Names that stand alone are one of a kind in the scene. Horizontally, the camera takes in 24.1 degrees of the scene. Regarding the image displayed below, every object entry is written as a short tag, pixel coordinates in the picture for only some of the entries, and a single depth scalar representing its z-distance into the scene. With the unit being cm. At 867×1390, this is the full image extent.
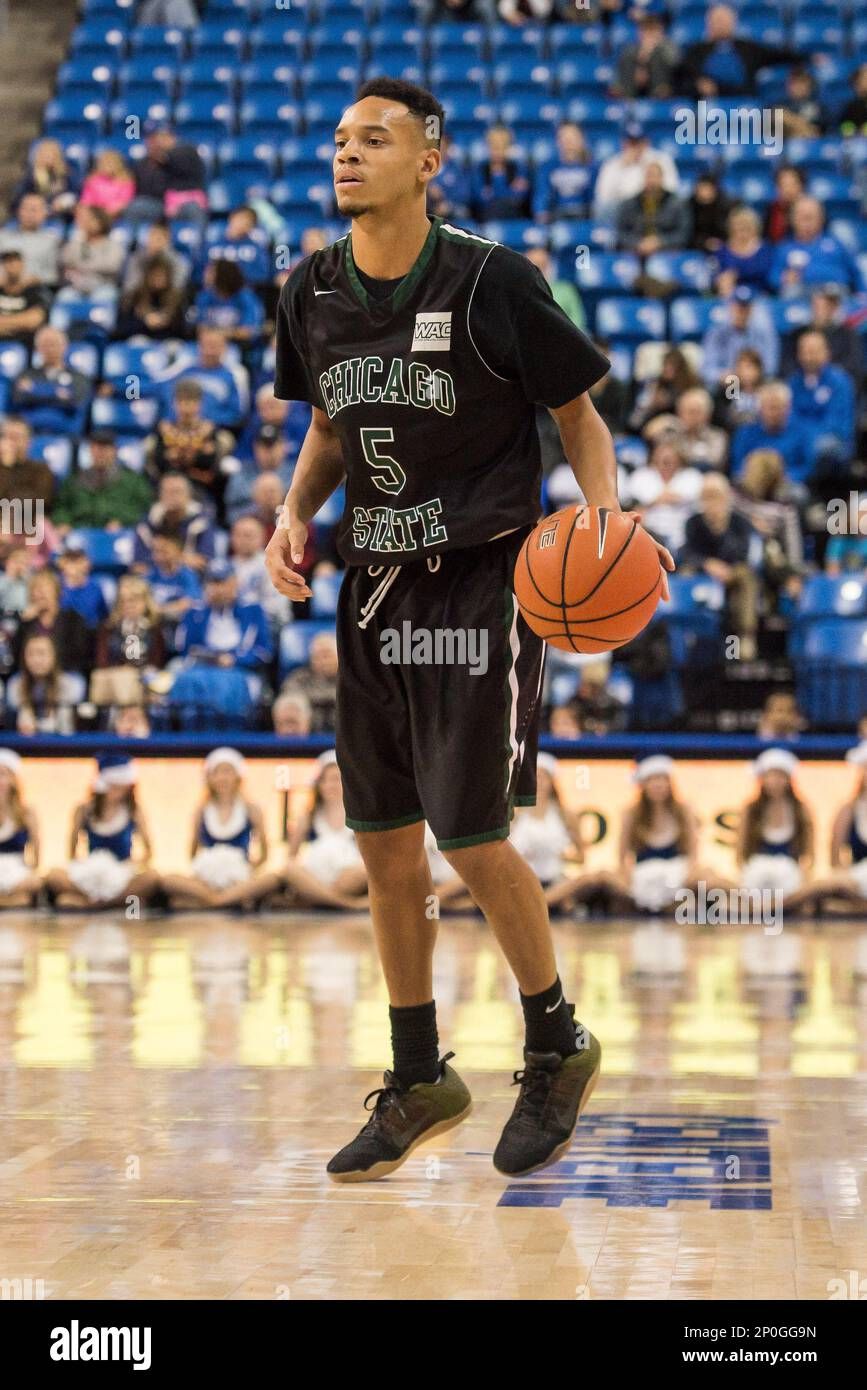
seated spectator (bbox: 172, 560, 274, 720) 1100
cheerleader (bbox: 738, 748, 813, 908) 1009
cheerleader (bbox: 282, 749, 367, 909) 1027
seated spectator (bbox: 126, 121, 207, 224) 1438
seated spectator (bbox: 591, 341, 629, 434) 1207
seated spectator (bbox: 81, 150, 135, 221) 1432
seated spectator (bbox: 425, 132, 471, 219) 1378
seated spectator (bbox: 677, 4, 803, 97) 1471
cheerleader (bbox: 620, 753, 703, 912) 1011
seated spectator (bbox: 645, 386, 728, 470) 1167
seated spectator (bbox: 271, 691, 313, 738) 1046
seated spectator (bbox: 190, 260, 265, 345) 1316
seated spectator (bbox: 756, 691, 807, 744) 1030
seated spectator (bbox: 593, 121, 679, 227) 1371
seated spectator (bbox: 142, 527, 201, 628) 1120
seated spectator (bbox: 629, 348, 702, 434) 1204
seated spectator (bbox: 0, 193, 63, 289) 1397
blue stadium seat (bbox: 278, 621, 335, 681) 1112
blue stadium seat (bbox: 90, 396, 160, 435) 1315
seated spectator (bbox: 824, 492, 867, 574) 1089
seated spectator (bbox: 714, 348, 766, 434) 1199
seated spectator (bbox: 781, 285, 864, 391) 1223
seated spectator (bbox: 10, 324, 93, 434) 1301
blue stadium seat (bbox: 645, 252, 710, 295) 1352
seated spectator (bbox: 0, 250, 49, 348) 1351
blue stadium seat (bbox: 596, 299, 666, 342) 1309
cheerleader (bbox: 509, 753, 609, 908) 1012
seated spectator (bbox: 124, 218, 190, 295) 1337
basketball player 422
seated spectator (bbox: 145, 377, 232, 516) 1216
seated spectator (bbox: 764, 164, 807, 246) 1334
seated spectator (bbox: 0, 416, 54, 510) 1202
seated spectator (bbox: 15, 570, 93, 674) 1092
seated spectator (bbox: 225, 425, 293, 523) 1195
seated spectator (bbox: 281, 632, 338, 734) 1064
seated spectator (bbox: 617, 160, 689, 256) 1351
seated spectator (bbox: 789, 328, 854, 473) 1200
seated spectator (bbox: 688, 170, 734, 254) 1363
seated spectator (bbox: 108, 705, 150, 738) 1056
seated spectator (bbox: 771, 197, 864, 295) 1307
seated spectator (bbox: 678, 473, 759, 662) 1082
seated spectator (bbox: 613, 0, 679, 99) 1485
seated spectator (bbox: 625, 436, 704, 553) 1118
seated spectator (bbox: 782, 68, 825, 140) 1448
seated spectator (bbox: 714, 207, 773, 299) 1337
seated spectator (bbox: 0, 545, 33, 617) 1109
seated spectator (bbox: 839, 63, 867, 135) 1443
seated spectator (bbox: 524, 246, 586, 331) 1258
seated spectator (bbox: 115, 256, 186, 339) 1333
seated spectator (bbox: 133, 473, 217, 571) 1158
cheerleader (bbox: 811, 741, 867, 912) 1008
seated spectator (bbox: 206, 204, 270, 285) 1353
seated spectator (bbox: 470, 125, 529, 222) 1397
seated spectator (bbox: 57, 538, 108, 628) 1115
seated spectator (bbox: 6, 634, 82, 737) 1068
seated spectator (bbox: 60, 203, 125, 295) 1395
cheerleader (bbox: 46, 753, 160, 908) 1031
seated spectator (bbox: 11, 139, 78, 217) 1441
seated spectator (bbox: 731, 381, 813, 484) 1177
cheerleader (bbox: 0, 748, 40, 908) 1035
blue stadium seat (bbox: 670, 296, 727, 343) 1306
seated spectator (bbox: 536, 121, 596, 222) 1409
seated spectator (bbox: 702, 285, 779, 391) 1239
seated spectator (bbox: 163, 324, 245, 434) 1259
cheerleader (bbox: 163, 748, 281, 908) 1029
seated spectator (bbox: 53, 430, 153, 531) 1209
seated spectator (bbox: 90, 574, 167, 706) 1084
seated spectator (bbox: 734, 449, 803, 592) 1107
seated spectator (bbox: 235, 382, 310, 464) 1226
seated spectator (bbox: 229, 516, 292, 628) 1120
